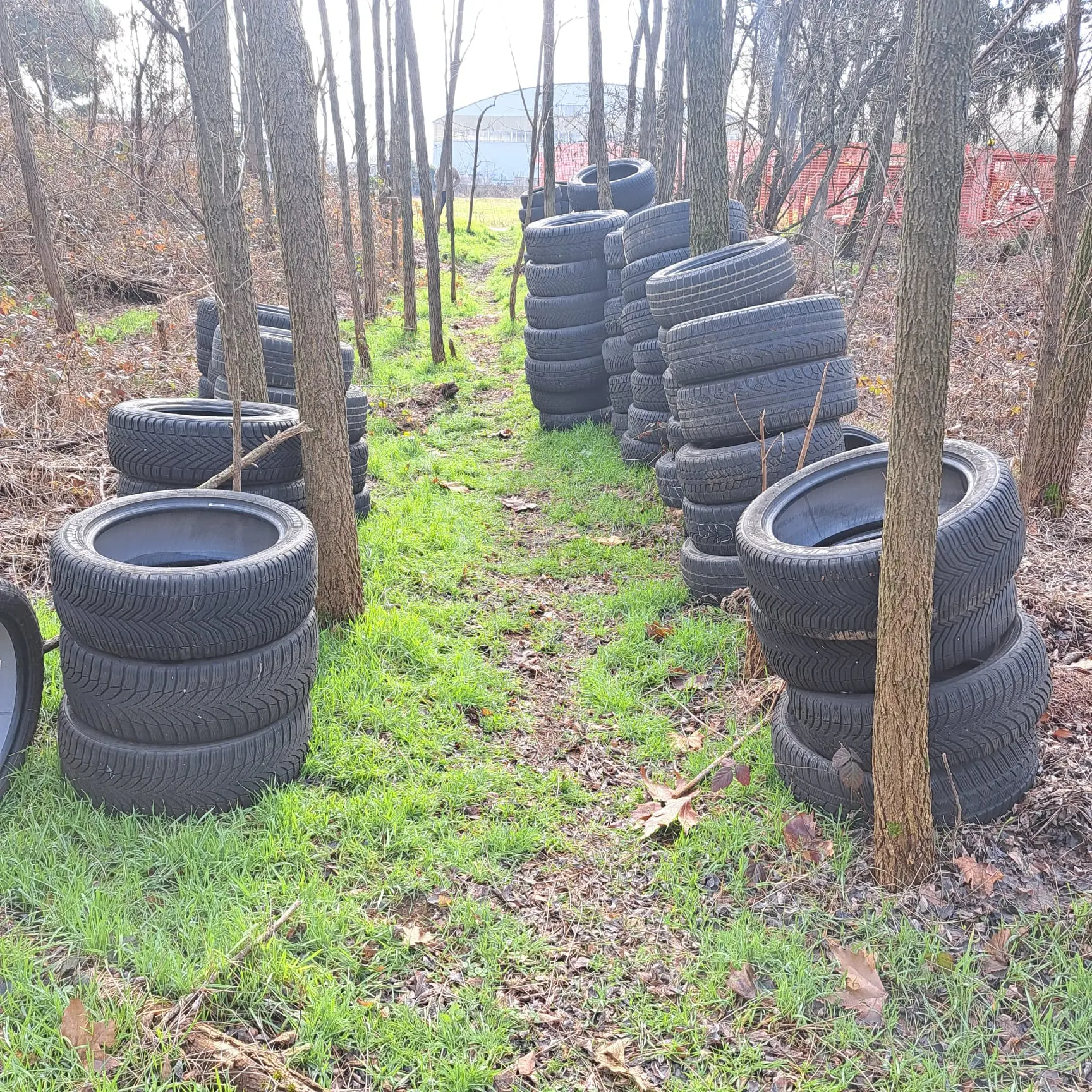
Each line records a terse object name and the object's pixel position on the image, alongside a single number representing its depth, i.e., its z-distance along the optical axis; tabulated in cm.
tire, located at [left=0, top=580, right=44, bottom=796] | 364
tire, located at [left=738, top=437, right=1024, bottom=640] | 318
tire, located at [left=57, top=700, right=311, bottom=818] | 345
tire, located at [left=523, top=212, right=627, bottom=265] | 895
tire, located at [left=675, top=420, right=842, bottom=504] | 523
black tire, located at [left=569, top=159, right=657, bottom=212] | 1134
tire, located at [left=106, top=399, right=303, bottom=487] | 477
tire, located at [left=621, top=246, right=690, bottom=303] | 734
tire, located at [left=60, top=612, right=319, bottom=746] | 342
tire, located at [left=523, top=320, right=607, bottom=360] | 921
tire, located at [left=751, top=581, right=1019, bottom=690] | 330
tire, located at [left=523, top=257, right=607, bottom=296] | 905
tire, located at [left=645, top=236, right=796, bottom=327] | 556
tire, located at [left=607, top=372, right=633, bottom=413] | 870
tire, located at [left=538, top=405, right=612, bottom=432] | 952
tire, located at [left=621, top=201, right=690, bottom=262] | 729
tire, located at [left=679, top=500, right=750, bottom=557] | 536
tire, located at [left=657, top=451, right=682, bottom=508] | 659
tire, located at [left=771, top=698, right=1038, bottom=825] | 330
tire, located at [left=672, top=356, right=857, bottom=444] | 520
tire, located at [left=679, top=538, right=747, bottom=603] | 539
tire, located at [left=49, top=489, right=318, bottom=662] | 338
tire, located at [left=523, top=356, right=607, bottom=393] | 924
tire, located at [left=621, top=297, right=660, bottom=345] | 753
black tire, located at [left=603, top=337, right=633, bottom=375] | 857
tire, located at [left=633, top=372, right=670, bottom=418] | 760
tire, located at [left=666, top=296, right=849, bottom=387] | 514
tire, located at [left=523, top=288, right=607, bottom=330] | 916
